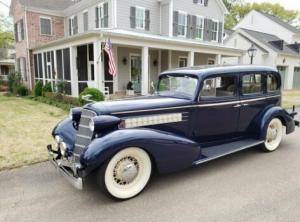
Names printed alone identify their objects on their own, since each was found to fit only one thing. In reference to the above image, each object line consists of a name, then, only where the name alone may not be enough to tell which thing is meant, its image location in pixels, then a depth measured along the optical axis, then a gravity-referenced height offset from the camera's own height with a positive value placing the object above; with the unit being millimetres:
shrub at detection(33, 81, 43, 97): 16188 -1115
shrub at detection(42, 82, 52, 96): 15367 -999
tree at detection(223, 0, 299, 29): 43756 +11588
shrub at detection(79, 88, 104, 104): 10188 -842
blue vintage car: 3309 -870
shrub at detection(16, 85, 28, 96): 18453 -1435
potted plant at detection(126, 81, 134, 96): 14742 -999
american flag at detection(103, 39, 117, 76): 10320 +700
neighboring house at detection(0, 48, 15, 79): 34106 +1301
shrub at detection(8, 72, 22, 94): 19531 -766
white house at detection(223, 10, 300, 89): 23047 +3179
